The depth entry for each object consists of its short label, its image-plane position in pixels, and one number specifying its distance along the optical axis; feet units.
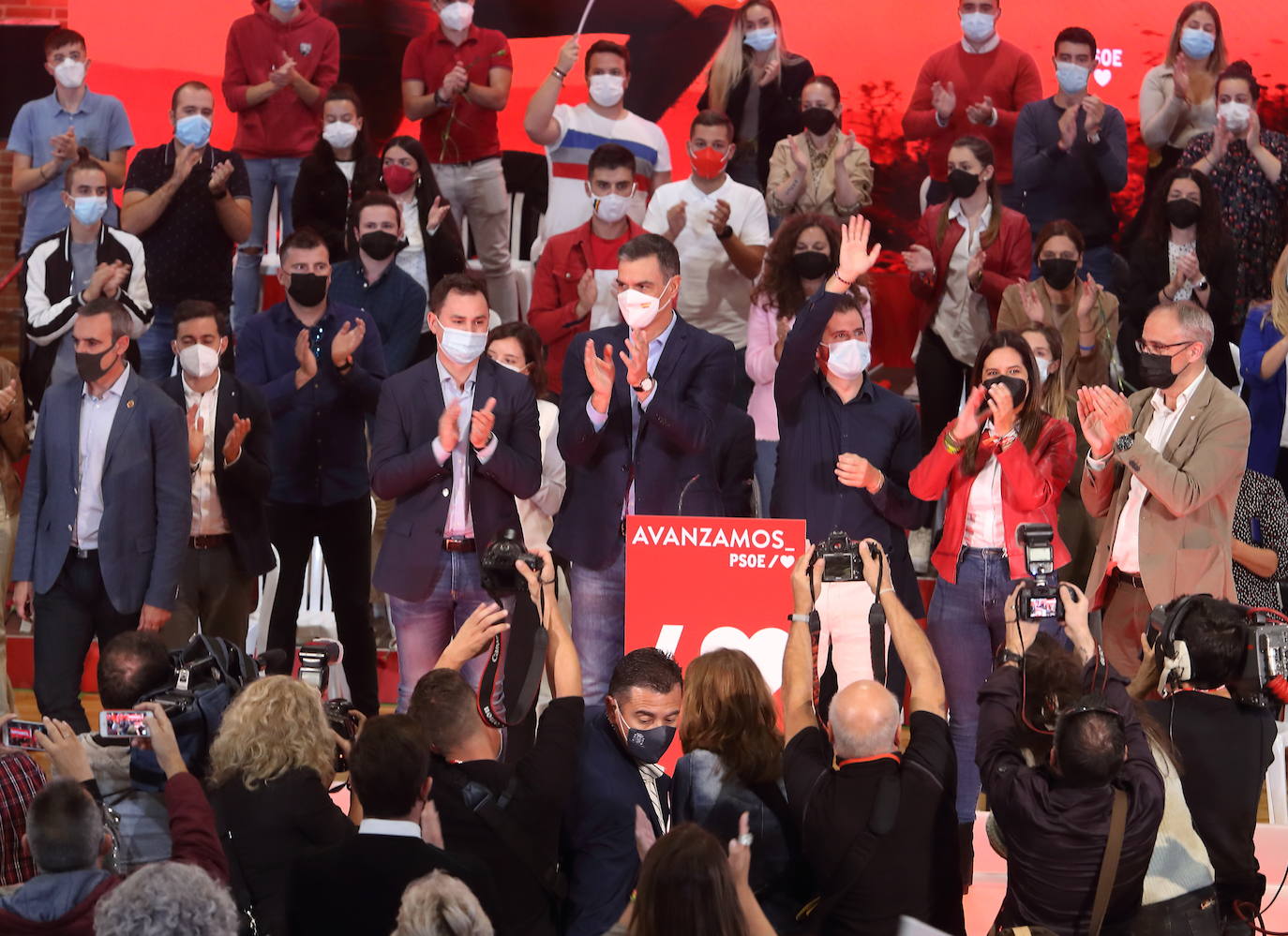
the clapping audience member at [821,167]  49.96
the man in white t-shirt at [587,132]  51.78
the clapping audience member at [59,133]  52.39
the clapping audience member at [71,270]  47.09
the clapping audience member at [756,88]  52.37
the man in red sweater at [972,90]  52.65
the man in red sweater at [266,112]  53.06
